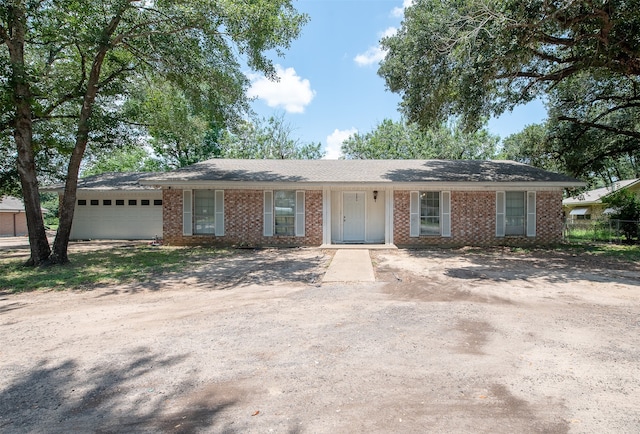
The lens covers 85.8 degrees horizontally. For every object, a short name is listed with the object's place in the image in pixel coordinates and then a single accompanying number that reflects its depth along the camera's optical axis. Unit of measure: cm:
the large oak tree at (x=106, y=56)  862
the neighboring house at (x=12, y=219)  2598
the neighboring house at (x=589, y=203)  2187
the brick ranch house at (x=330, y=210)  1282
